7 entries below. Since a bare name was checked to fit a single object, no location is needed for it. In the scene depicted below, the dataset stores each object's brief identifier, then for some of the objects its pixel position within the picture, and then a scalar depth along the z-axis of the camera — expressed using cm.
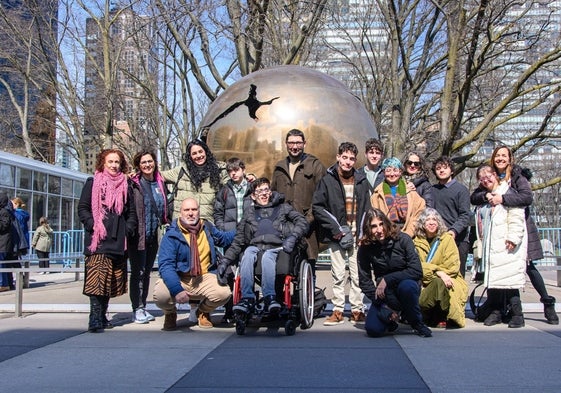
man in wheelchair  555
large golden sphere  786
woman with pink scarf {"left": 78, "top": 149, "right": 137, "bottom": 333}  590
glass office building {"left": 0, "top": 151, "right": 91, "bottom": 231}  1684
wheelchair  559
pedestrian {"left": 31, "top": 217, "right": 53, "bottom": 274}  1395
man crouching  577
